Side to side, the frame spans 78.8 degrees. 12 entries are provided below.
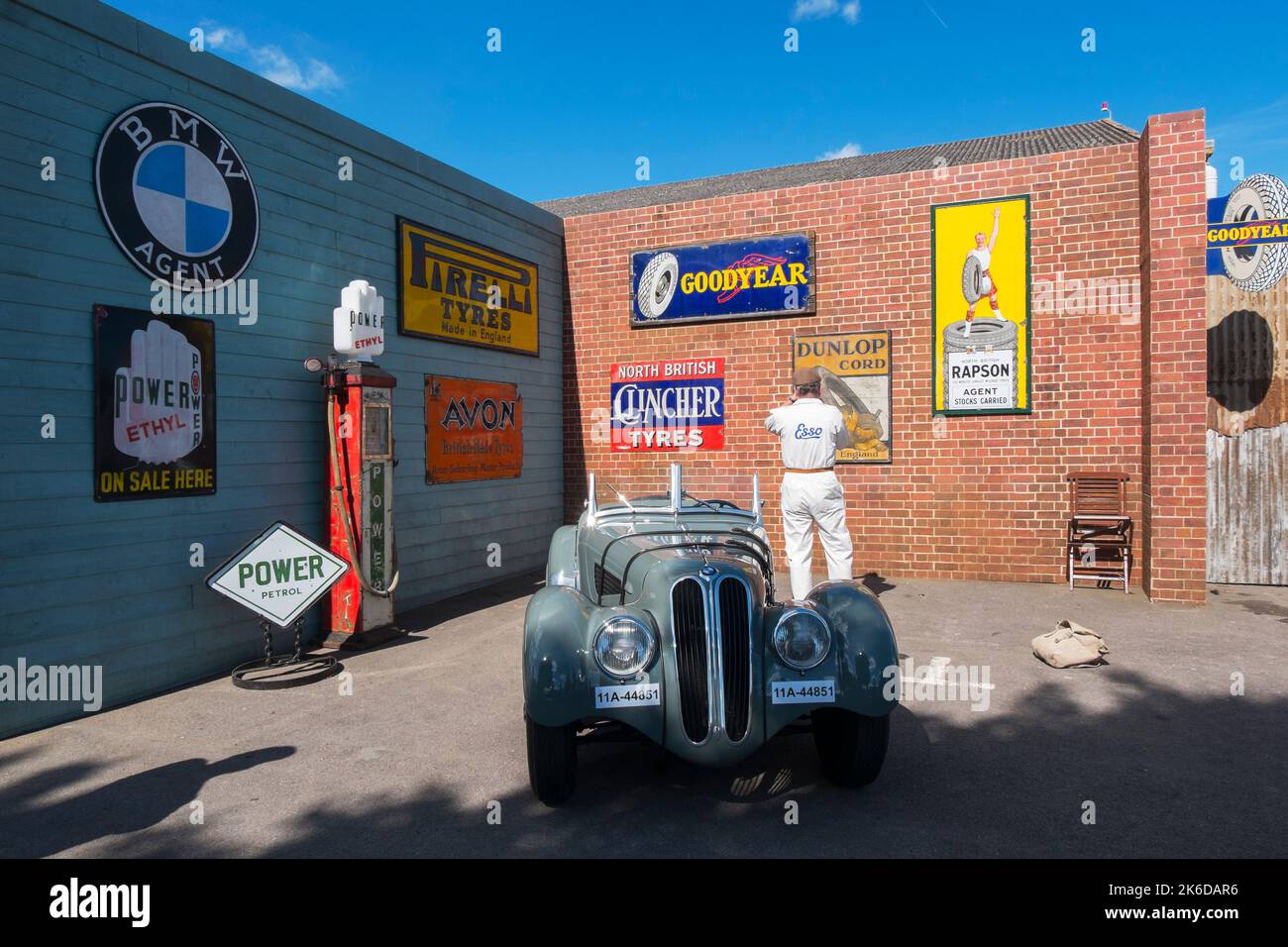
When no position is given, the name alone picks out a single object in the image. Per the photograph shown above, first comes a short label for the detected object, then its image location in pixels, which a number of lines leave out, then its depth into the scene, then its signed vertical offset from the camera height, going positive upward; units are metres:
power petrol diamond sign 5.73 -0.88
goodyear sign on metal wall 7.77 +2.17
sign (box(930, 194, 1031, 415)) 8.96 +1.69
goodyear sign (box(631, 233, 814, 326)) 9.96 +2.29
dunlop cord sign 9.55 +0.83
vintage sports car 3.42 -0.96
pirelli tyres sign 8.10 +1.89
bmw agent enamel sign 5.32 +1.92
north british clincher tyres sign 10.45 +0.67
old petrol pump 6.62 -0.18
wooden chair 8.48 -0.83
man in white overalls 6.66 -0.21
